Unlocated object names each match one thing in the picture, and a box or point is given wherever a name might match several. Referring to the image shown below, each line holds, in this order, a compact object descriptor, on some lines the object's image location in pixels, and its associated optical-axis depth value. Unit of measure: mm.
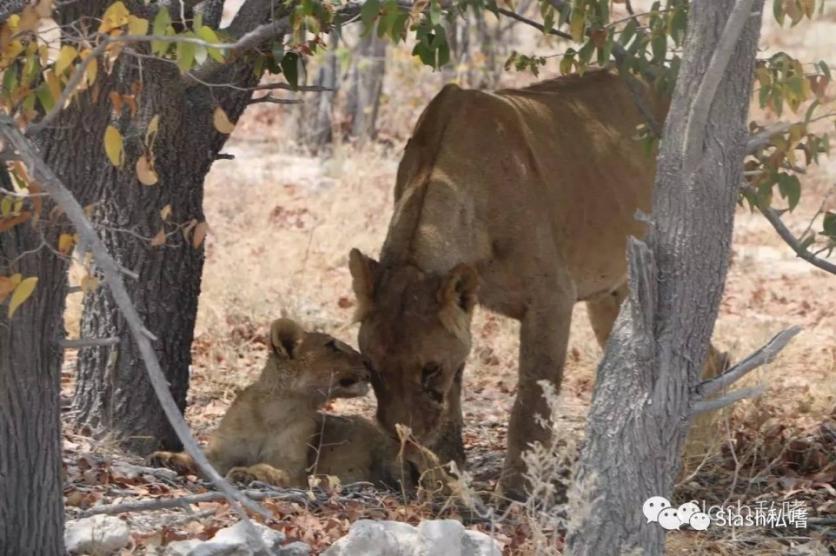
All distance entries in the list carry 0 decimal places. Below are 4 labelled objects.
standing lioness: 11773
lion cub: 12266
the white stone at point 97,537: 9266
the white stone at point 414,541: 8922
